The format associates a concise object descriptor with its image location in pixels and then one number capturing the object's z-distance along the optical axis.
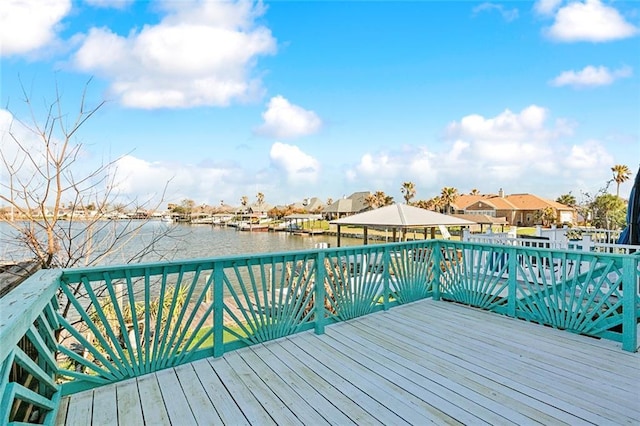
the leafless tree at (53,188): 3.37
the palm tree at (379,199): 42.75
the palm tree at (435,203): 41.41
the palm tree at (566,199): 40.72
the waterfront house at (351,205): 43.84
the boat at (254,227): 50.94
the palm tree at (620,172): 28.66
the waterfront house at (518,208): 38.72
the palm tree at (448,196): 39.38
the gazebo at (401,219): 8.39
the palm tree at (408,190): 39.31
